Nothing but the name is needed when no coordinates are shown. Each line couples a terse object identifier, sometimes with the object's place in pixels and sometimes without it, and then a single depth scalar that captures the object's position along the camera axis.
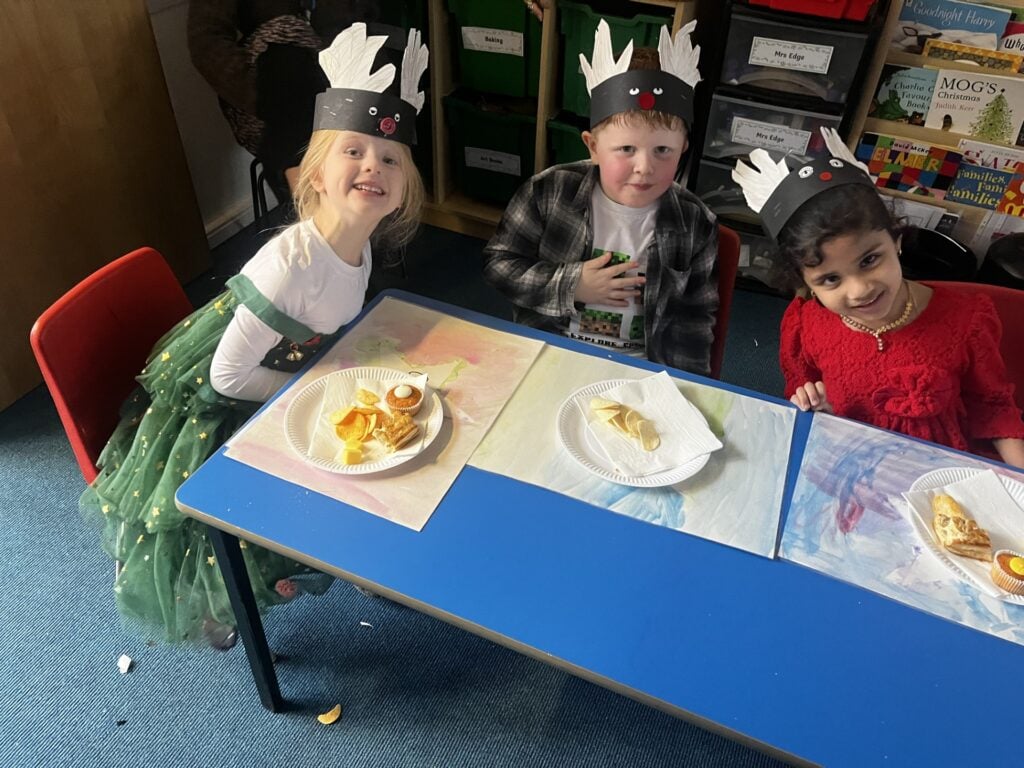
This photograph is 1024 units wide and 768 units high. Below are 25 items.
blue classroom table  0.80
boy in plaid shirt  1.34
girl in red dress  1.17
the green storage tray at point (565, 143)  2.43
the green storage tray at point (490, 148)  2.54
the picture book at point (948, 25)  2.00
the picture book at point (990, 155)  2.10
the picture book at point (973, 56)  2.01
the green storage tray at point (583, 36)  2.17
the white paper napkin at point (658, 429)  1.07
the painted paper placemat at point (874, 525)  0.91
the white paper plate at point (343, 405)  1.03
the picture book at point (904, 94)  2.12
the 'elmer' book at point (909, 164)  2.20
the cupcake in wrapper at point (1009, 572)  0.90
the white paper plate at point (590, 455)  1.04
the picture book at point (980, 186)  2.16
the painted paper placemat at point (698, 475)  1.00
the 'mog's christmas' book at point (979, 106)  2.03
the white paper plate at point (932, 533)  0.92
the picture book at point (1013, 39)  1.98
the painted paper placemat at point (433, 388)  1.01
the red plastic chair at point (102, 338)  1.20
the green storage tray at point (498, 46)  2.35
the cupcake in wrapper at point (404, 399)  1.11
